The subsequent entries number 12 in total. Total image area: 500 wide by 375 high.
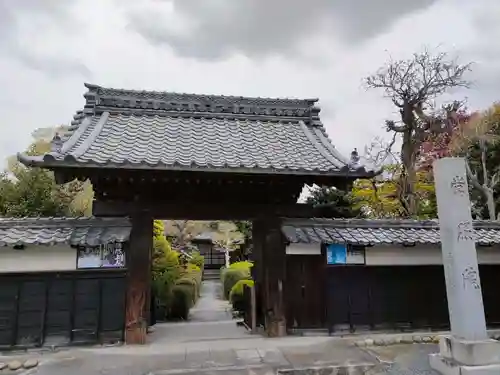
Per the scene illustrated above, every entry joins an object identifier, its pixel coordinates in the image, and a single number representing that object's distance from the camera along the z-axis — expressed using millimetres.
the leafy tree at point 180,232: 25083
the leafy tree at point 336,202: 18625
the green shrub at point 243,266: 20253
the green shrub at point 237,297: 13475
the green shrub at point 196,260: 26092
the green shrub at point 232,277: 18516
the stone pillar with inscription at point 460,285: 5188
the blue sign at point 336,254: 7918
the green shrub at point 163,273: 11906
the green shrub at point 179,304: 12023
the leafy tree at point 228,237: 29984
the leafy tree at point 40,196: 16641
